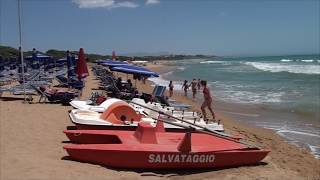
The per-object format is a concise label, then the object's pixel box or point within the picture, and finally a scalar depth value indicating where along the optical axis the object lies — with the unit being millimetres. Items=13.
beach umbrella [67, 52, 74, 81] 15801
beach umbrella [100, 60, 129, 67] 14194
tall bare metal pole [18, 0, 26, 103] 12429
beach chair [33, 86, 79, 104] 11959
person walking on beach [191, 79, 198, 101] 16759
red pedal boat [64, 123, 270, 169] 6053
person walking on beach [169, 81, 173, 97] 16707
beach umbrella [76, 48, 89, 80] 12176
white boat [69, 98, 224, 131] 7298
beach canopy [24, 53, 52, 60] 21747
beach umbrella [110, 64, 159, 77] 12530
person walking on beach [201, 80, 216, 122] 10319
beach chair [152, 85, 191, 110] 10217
